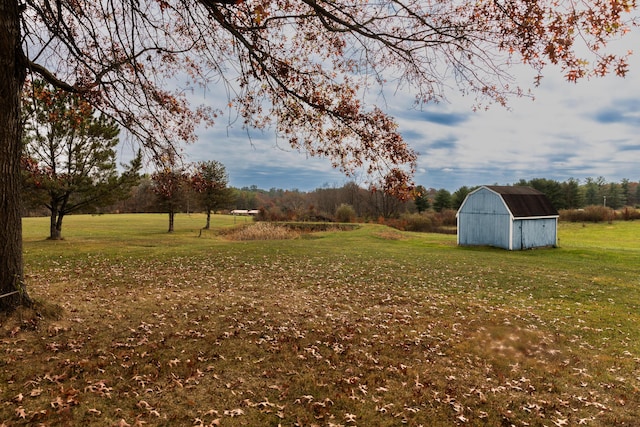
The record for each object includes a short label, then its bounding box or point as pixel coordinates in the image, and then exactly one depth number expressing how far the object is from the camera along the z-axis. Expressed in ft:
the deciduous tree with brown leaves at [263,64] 18.73
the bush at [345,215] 188.75
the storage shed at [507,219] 89.51
